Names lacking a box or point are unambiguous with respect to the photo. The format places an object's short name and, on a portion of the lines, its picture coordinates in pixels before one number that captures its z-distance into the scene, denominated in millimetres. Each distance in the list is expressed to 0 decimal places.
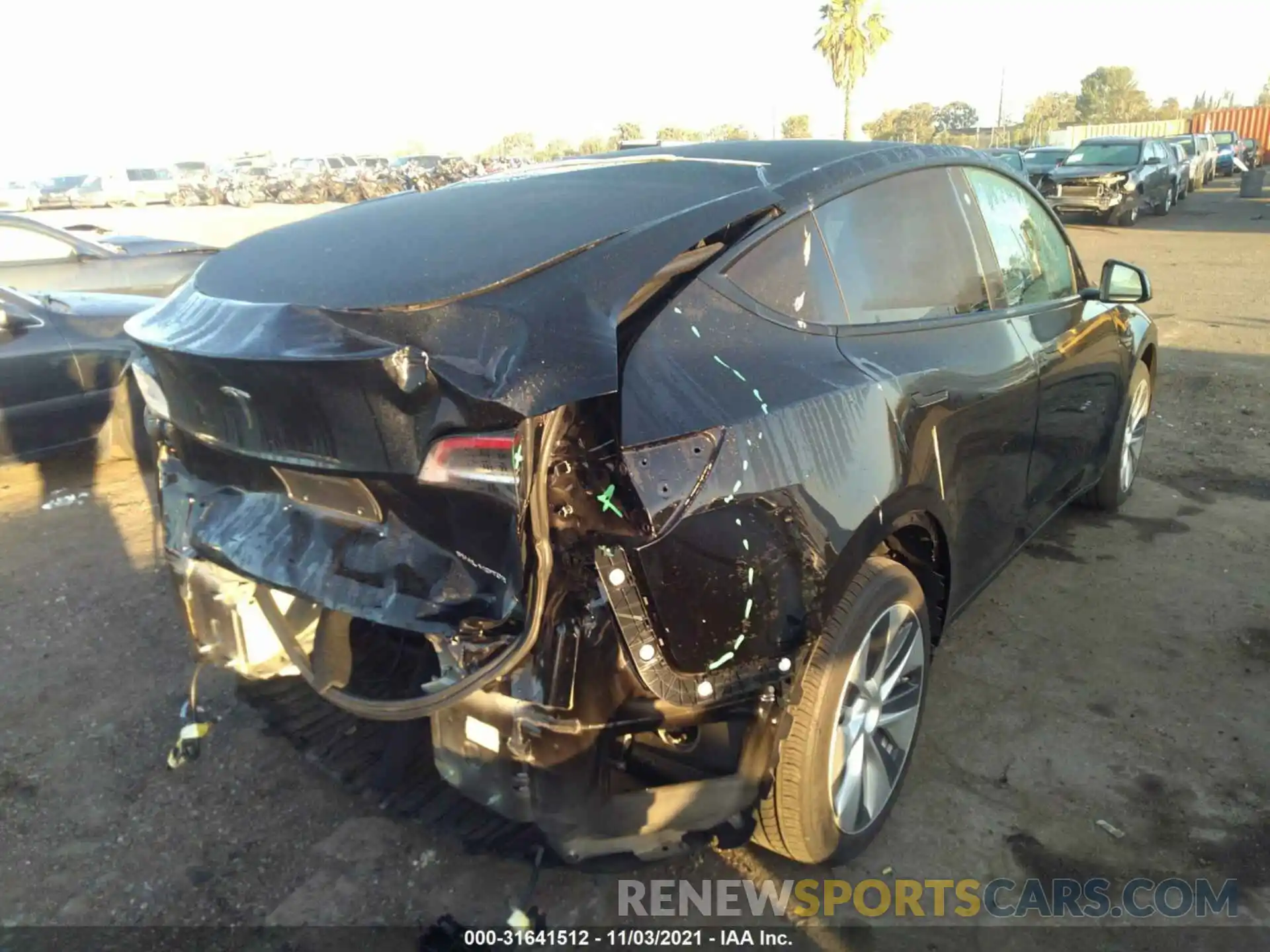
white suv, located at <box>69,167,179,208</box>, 35719
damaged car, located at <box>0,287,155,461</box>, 5496
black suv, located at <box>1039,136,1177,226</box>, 19094
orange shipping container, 43594
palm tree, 44281
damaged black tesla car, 1869
